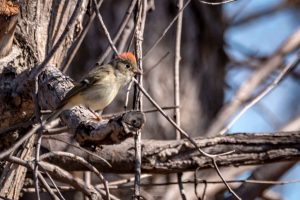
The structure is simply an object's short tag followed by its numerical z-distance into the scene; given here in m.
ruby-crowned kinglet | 5.89
